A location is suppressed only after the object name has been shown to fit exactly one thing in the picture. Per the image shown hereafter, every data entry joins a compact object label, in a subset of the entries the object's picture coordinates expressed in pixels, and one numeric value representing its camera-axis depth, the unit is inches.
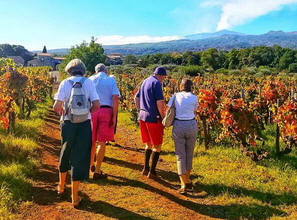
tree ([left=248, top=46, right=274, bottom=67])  2704.2
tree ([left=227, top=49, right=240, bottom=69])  2611.2
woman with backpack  139.3
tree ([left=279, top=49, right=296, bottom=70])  2557.1
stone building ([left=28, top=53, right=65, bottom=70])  3880.4
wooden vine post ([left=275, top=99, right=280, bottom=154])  234.5
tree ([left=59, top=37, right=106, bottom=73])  2018.9
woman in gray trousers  166.2
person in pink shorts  184.2
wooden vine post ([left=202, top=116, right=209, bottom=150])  260.8
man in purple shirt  180.5
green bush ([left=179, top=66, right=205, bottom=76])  1817.8
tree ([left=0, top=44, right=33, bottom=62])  4598.9
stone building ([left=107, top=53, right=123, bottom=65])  4354.1
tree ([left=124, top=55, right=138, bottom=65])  2968.0
